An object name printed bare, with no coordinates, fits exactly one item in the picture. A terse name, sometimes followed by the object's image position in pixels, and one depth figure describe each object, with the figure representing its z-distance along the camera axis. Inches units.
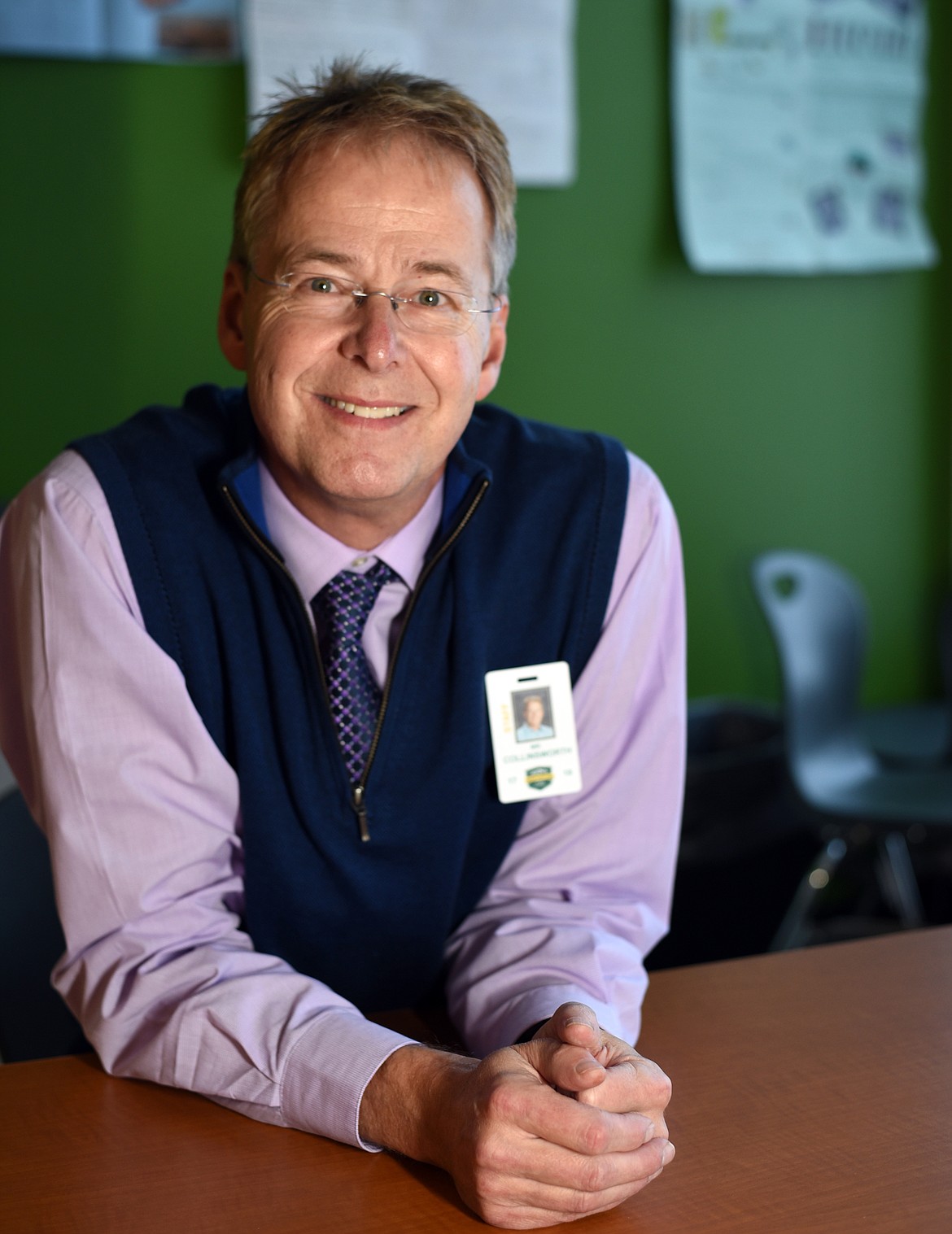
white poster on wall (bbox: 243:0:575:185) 107.8
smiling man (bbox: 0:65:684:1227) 47.4
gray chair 110.4
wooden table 35.6
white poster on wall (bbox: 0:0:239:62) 100.0
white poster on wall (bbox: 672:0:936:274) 126.6
